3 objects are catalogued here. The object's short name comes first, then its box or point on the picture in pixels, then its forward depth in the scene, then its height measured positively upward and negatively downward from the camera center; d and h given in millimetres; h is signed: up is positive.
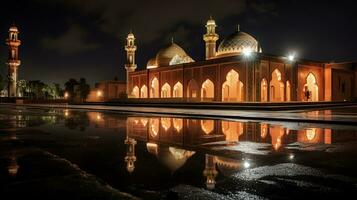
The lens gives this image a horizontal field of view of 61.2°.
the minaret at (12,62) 59500 +8411
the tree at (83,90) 62150 +2871
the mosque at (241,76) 28892 +3120
